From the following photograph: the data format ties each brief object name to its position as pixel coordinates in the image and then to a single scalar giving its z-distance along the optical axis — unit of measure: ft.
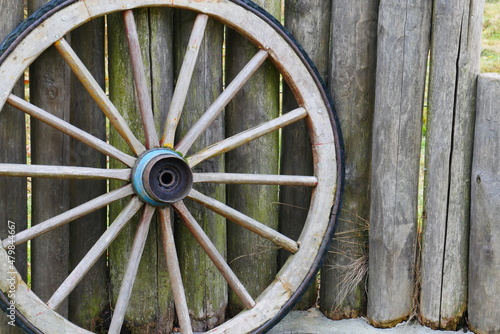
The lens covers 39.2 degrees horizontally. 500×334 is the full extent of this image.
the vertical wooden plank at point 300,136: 10.74
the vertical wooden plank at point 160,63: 9.98
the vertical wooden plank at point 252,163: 10.73
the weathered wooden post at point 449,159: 10.40
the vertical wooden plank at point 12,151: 9.50
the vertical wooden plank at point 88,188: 10.10
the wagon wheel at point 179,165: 9.09
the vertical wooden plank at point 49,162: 9.78
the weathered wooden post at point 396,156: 10.46
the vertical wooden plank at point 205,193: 10.38
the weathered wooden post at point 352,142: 10.68
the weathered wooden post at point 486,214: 10.46
